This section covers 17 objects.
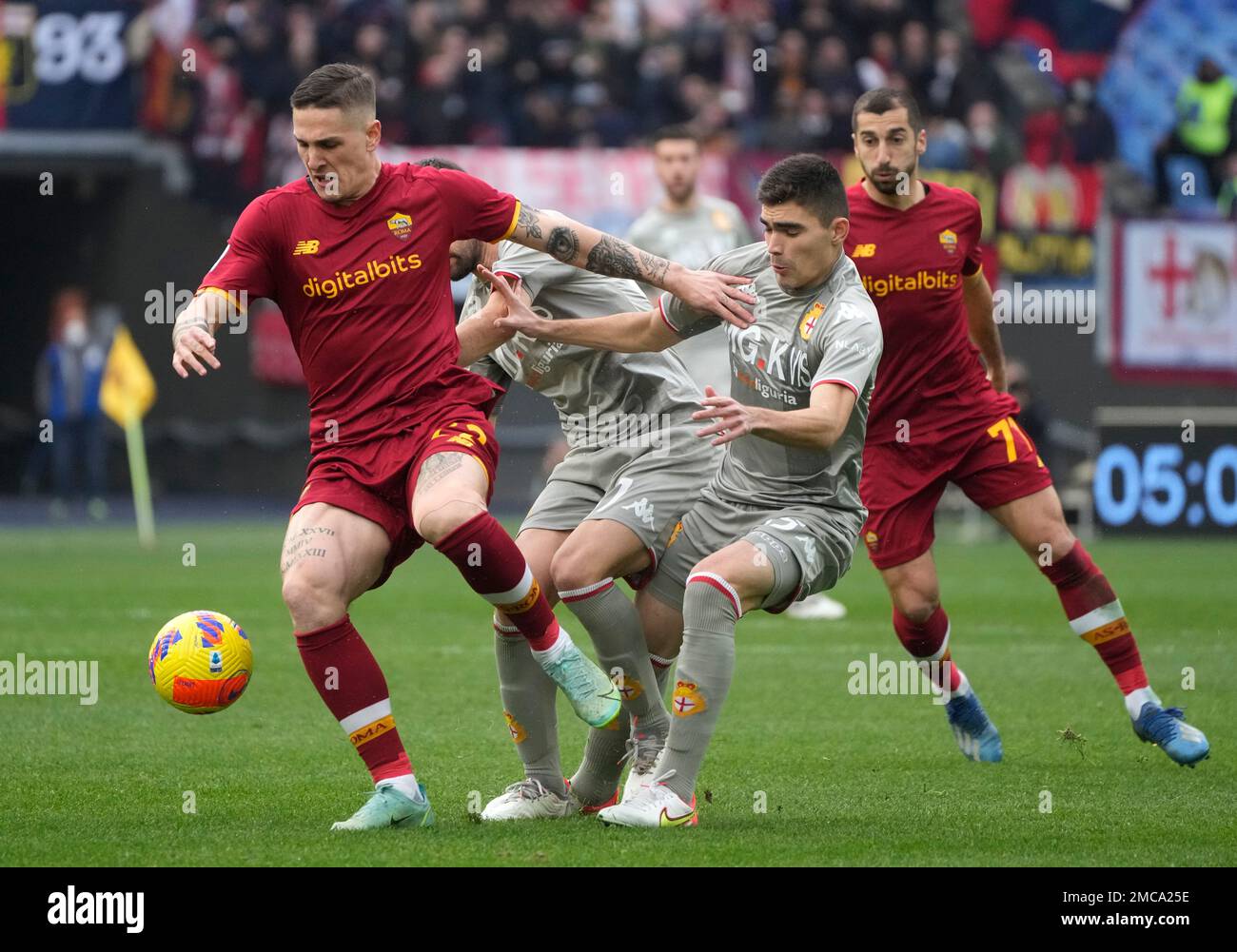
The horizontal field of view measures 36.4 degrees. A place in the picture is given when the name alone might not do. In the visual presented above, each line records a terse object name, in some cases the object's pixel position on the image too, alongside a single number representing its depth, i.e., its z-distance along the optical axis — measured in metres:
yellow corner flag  18.44
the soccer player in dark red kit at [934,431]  7.70
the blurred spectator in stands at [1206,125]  22.73
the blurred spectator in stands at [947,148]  21.92
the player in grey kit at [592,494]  6.41
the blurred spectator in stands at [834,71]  22.45
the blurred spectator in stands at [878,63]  22.72
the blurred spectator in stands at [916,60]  22.98
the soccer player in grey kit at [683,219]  11.15
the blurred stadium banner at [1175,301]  22.12
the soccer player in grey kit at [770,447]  5.94
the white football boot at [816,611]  12.86
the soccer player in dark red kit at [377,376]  5.87
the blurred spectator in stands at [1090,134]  22.86
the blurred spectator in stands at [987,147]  22.11
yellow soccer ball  6.18
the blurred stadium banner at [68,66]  20.11
